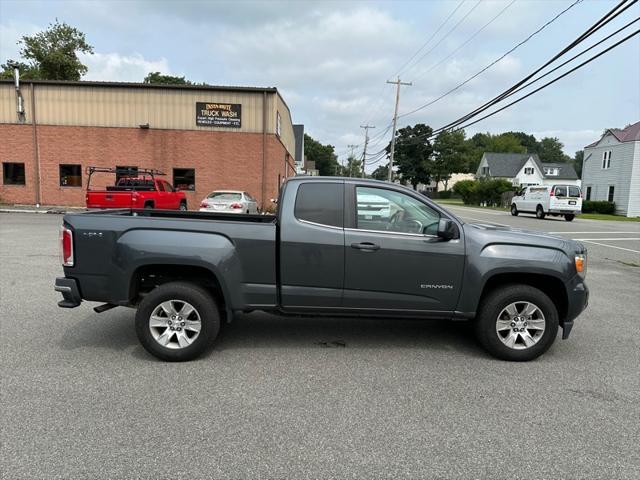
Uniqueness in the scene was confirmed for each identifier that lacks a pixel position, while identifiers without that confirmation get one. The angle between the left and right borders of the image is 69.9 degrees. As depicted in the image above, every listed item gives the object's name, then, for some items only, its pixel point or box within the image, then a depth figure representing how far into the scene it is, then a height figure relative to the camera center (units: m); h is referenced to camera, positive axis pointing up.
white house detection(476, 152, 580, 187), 76.50 +3.90
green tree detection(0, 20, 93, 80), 46.03 +12.30
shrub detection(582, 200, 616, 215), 39.53 -0.97
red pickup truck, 16.73 -0.61
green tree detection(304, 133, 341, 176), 136.30 +9.20
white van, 28.02 -0.41
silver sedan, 17.74 -0.77
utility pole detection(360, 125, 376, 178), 84.09 +7.18
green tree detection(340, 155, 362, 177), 149.16 +5.97
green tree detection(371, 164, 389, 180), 119.16 +4.17
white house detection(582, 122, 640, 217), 38.44 +2.38
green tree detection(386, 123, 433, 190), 90.19 +5.70
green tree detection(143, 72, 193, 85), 67.56 +15.02
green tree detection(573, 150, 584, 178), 139.39 +10.87
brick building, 24.41 +2.30
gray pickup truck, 4.41 -0.80
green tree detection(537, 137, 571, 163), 142.25 +13.38
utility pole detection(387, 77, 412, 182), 46.49 +7.45
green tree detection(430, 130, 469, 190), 87.81 +6.73
